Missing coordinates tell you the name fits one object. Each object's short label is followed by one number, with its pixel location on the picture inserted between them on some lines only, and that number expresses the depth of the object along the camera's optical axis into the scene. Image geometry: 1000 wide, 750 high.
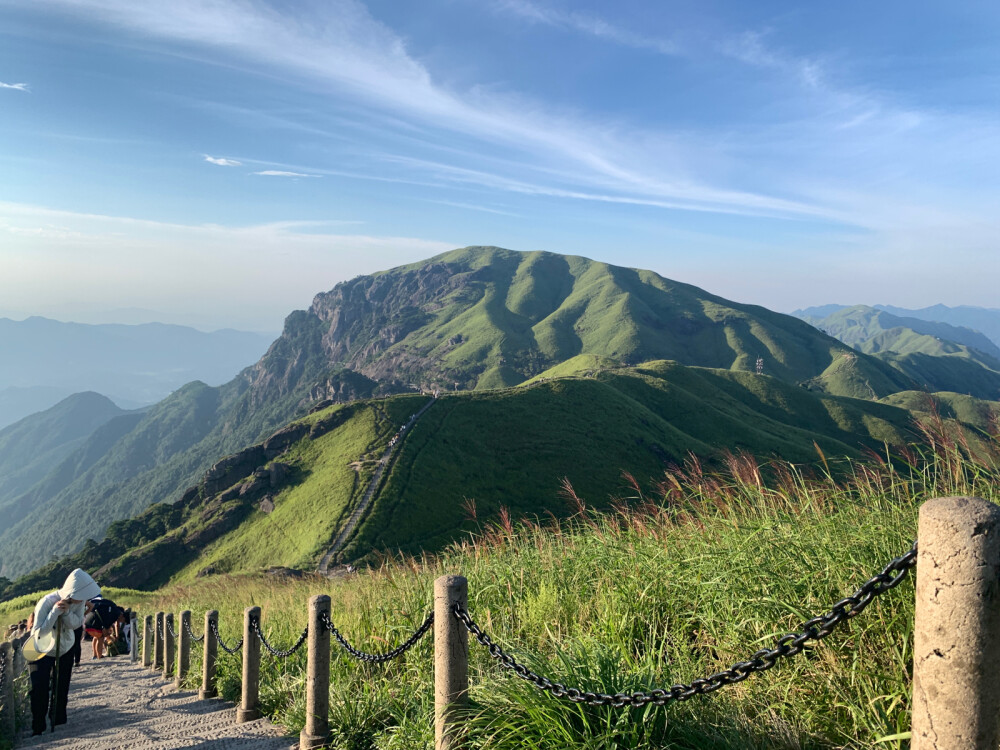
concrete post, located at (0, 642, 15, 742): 7.36
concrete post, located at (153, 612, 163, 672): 12.34
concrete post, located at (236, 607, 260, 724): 6.20
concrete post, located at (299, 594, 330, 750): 4.88
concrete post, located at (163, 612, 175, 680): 10.62
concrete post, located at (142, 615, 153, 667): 13.60
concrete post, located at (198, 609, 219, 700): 7.76
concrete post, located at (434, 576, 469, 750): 3.84
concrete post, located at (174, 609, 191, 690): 9.17
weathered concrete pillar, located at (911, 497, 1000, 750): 2.13
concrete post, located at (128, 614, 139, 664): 15.62
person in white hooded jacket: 7.71
